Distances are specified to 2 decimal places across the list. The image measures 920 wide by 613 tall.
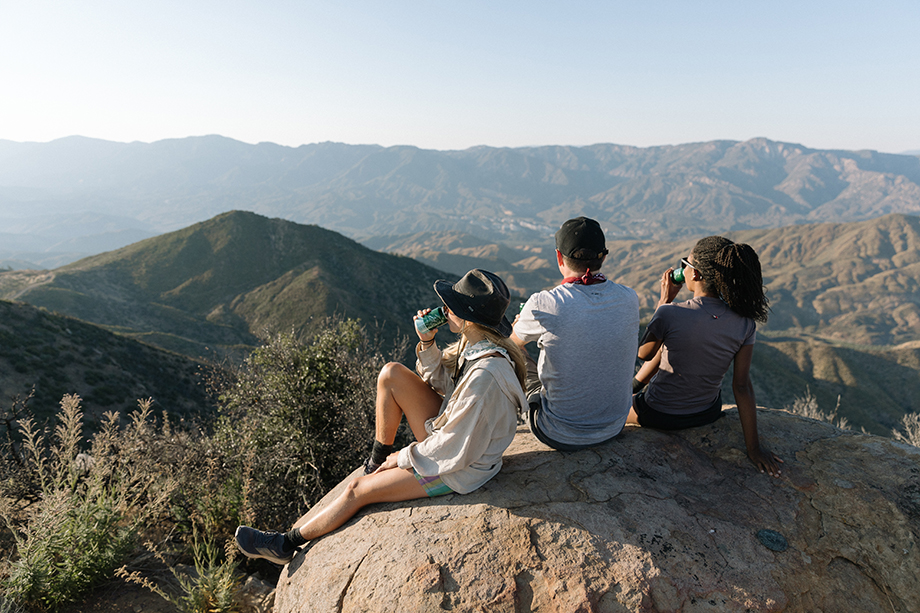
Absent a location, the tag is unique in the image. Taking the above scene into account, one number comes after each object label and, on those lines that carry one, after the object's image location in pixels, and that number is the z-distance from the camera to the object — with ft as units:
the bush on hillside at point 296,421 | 17.42
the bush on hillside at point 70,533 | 10.84
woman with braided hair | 12.22
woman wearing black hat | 10.26
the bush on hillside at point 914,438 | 37.76
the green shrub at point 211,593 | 11.18
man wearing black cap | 11.30
